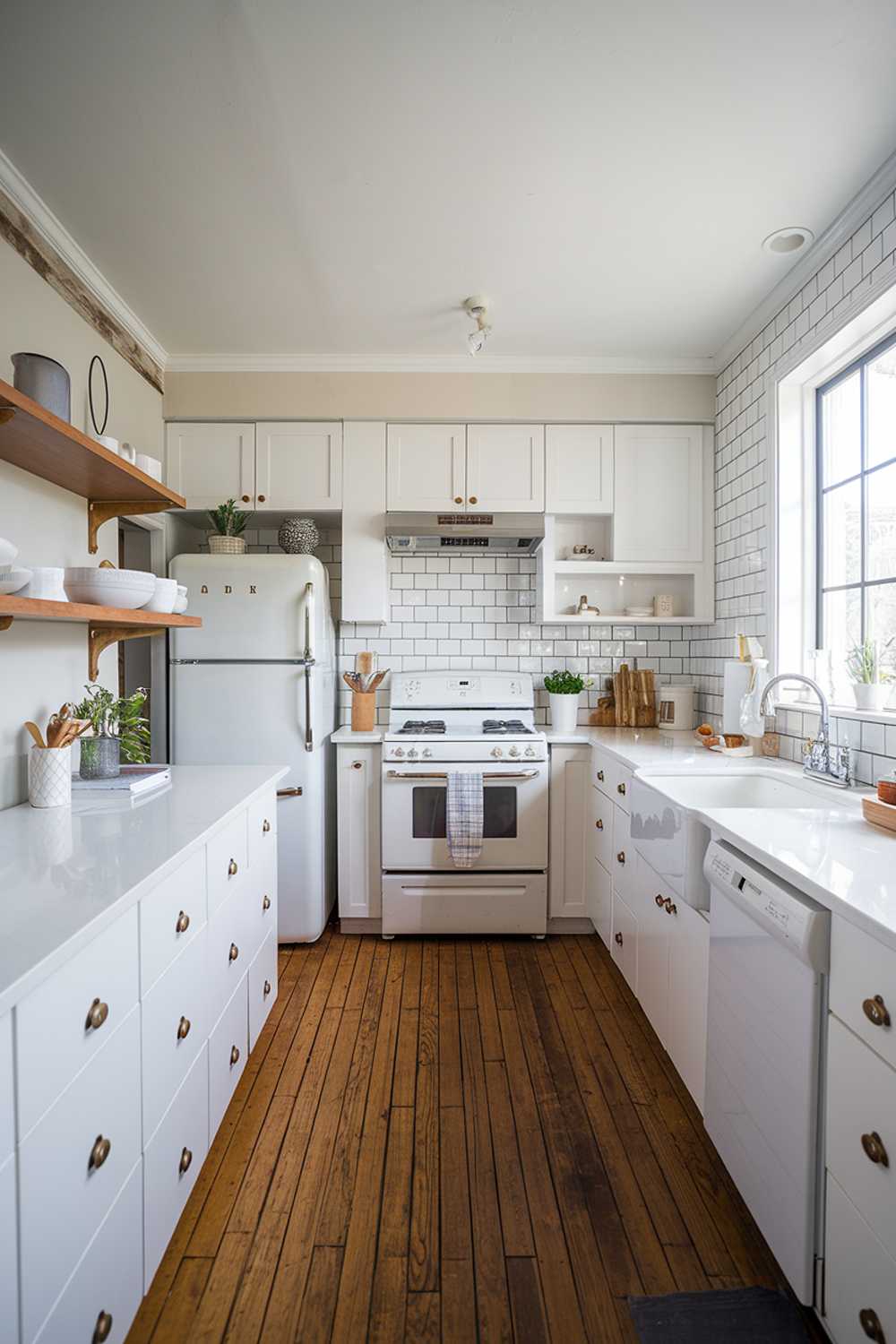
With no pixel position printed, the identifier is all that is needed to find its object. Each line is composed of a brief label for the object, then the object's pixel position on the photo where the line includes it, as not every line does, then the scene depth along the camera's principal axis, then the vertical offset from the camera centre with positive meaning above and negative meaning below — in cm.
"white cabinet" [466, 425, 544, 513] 319 +100
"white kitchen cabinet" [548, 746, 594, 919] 300 -70
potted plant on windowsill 204 -2
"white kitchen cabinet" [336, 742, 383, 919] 301 -75
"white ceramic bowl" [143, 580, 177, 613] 209 +24
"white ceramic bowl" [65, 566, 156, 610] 183 +24
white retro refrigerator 287 -5
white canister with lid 333 -19
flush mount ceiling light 260 +146
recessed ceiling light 218 +149
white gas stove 292 -77
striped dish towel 286 -64
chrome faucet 198 -28
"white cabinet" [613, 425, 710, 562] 321 +89
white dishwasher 116 -77
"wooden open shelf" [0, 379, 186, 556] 155 +61
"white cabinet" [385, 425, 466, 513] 318 +101
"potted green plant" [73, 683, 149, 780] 197 -21
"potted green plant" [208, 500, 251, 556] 304 +67
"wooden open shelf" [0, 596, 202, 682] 146 +15
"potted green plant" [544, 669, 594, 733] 325 -15
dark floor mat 123 -128
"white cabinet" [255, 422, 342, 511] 317 +101
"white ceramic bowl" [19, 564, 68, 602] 156 +21
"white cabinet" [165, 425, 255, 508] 316 +102
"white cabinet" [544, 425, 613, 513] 319 +100
